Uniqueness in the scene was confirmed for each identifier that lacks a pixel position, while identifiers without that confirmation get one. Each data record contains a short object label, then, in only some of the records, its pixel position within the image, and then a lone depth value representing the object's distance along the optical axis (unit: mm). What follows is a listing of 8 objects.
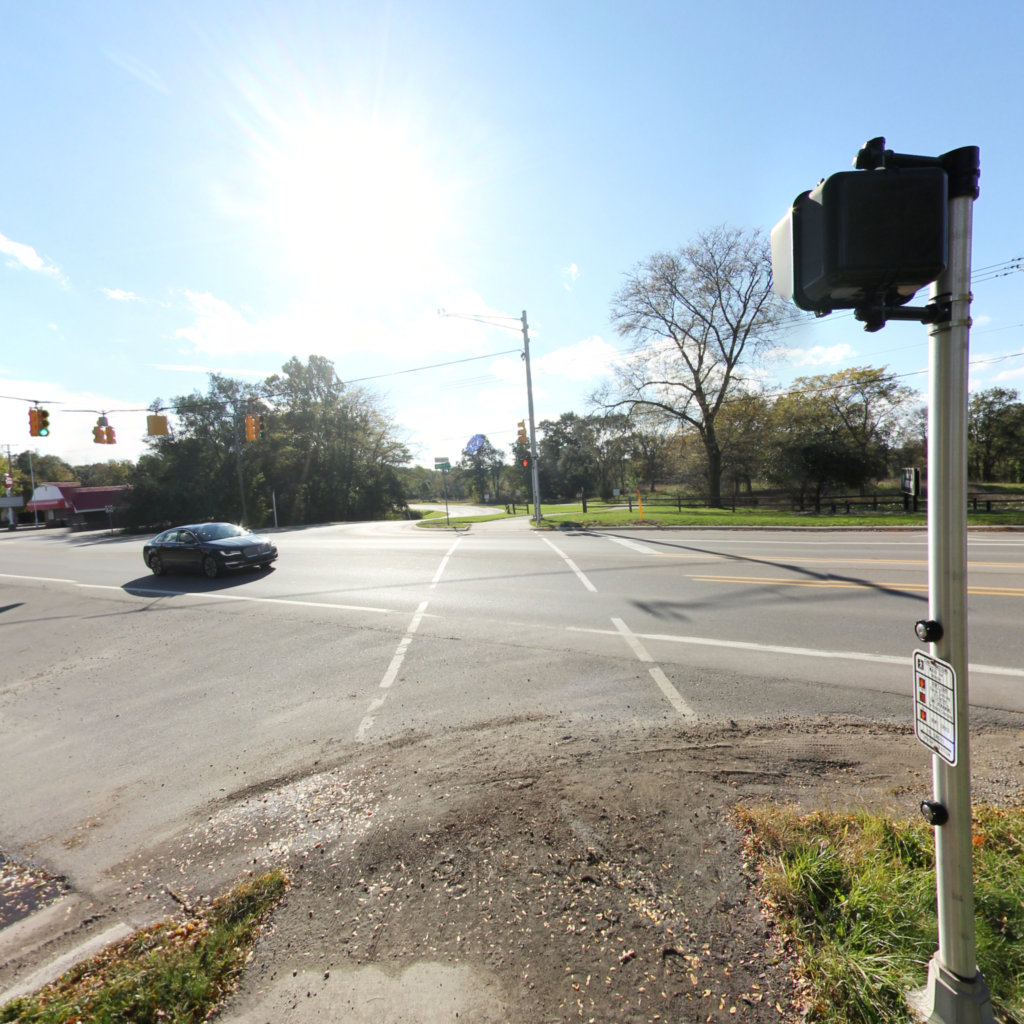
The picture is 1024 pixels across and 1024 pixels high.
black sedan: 14469
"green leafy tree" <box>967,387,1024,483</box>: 58266
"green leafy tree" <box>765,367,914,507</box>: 33031
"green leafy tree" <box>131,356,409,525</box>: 43562
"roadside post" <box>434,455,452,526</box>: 30416
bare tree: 33156
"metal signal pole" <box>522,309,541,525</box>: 27562
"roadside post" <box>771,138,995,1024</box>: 1641
